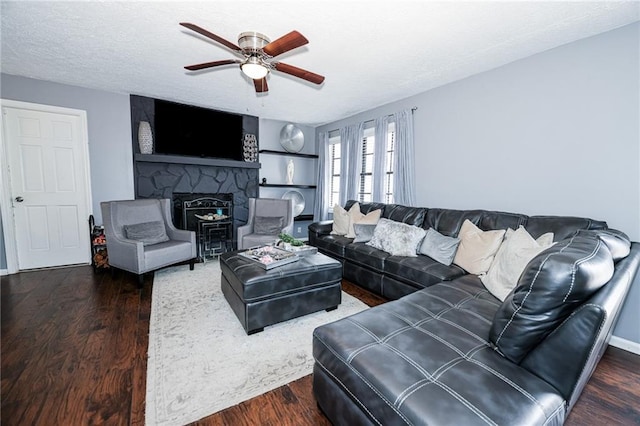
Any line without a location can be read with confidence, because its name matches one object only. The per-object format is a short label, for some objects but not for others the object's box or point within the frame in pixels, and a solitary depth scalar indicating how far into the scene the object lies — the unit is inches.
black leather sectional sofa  36.7
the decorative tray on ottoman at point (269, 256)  92.4
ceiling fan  70.4
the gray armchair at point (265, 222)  150.5
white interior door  132.3
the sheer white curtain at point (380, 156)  160.7
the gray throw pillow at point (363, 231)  134.3
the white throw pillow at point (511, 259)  70.8
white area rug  58.2
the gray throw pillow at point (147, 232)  129.3
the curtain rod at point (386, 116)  144.9
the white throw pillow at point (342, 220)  152.6
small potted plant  111.3
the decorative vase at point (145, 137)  154.8
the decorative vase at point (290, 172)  209.3
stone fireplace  162.7
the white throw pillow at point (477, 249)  91.8
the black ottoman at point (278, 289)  82.9
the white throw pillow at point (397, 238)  112.3
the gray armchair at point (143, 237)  119.3
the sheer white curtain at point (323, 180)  210.8
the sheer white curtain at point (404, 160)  146.6
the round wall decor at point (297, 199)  210.1
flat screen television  163.3
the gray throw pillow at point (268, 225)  160.7
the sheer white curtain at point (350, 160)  179.9
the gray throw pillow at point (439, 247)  102.3
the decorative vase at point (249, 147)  191.5
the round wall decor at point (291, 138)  205.8
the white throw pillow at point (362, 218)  142.3
